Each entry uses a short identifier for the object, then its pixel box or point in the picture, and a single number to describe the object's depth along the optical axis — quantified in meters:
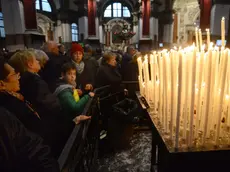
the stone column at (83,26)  17.23
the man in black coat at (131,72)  3.91
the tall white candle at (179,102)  0.83
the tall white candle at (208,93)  0.91
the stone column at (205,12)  9.76
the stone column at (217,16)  8.97
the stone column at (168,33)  16.69
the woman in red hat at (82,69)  3.12
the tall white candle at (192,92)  0.83
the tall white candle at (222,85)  0.92
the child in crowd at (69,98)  2.04
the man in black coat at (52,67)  2.75
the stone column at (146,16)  15.05
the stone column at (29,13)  8.09
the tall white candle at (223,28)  1.04
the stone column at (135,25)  23.09
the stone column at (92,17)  15.70
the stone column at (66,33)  19.55
